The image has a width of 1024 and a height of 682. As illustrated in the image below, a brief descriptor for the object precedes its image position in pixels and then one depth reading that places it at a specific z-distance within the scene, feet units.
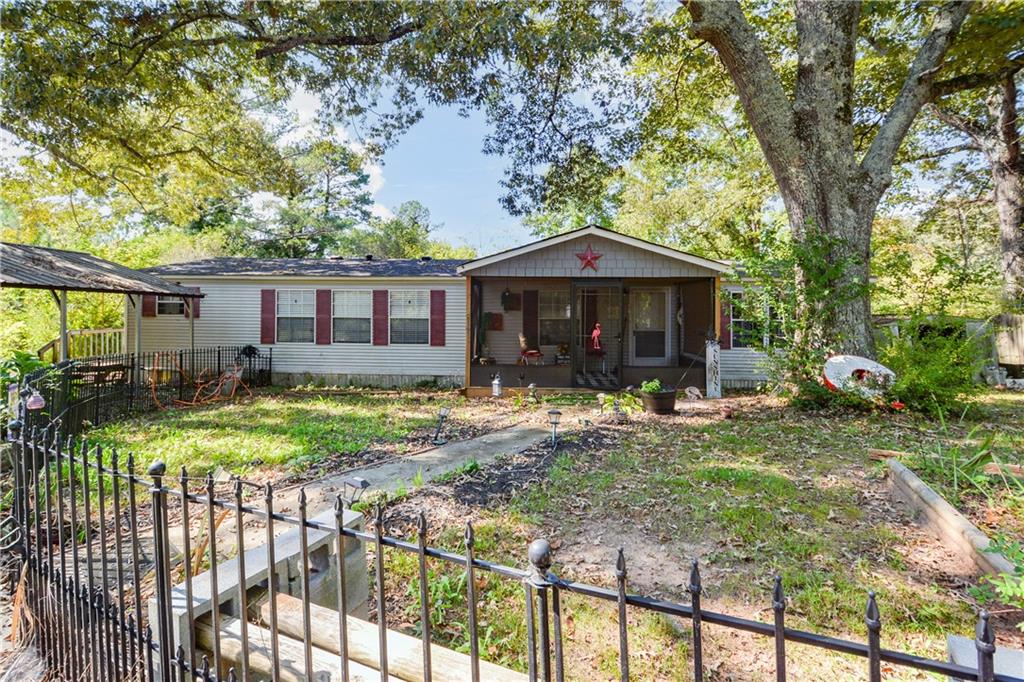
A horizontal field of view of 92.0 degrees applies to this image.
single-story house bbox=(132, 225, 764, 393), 41.83
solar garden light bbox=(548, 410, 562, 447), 22.80
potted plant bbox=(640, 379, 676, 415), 30.42
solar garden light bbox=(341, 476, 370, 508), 10.82
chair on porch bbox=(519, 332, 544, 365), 42.84
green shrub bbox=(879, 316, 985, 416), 25.22
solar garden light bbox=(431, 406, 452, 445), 24.53
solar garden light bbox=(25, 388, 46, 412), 14.88
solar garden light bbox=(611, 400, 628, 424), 28.46
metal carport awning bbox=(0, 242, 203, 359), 28.74
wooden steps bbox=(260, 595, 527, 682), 6.08
